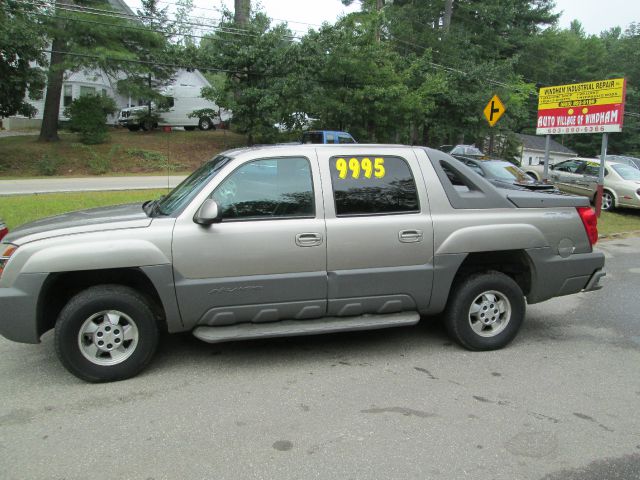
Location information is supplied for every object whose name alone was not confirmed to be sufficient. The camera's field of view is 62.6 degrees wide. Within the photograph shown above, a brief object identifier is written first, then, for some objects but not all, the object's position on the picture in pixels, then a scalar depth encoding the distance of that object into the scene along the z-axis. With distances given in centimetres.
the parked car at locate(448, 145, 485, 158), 1852
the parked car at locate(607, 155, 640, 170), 2365
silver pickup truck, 396
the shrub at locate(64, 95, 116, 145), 2598
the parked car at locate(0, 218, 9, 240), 567
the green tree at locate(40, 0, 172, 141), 2341
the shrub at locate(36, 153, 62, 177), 2227
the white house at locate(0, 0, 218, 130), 3653
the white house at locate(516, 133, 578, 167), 5562
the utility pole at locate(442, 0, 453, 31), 3466
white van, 3200
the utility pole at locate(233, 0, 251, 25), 2816
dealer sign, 1359
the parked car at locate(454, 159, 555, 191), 1265
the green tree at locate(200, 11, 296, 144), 2420
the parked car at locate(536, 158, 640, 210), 1467
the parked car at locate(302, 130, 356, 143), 2101
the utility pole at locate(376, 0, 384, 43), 2458
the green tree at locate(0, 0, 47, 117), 2025
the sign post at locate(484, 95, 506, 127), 1510
